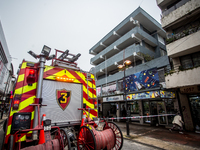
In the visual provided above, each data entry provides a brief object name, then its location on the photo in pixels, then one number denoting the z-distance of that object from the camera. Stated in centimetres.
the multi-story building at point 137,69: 1093
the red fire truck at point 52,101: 271
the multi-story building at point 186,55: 873
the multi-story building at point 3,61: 1932
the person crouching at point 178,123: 830
